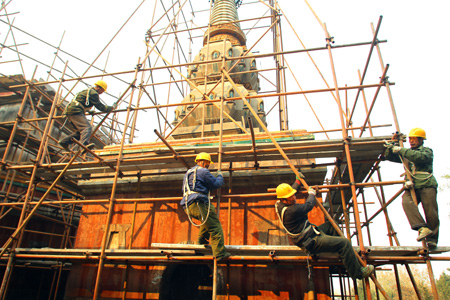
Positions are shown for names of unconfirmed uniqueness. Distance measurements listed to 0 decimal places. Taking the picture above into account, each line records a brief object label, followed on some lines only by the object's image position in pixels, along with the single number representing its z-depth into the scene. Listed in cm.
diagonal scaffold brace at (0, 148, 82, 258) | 768
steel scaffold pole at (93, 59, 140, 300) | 664
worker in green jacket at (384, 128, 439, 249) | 577
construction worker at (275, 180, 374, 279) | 555
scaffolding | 619
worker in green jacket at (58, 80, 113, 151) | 895
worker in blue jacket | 615
